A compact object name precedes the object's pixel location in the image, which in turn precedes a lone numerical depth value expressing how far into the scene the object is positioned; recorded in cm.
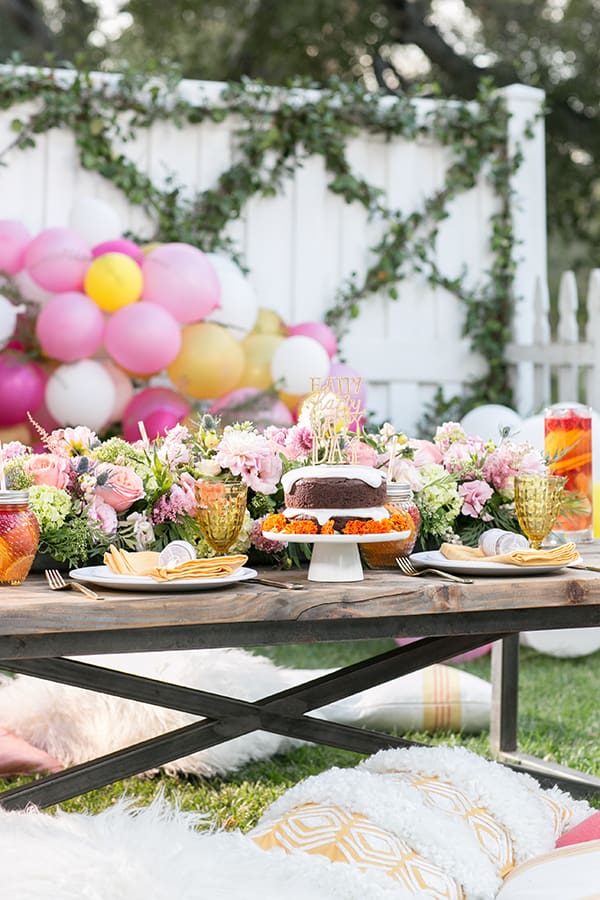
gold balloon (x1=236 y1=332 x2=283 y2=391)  421
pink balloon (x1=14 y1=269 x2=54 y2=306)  396
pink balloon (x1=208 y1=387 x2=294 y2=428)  412
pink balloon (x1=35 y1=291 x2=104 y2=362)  383
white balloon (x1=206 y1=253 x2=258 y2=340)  414
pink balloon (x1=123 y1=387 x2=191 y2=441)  406
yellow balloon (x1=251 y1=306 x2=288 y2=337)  441
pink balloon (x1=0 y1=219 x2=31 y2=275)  398
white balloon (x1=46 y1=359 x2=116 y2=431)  391
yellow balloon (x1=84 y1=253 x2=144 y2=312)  389
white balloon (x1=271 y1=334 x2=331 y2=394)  413
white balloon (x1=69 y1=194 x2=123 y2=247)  416
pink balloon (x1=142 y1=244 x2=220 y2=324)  398
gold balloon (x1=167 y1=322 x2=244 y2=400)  404
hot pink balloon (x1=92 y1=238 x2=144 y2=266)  406
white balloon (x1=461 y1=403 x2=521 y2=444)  424
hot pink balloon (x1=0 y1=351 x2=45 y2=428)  390
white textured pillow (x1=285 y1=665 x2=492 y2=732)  316
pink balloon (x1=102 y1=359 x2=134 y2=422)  405
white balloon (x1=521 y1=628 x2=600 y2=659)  388
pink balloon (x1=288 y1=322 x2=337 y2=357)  442
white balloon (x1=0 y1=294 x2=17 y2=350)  383
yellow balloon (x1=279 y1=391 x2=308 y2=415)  421
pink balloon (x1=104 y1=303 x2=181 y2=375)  386
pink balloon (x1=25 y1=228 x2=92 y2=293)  391
